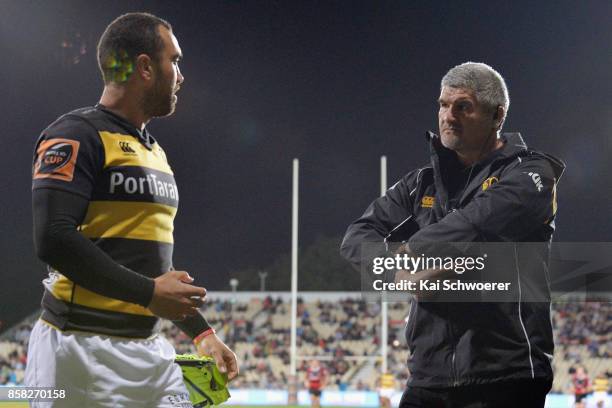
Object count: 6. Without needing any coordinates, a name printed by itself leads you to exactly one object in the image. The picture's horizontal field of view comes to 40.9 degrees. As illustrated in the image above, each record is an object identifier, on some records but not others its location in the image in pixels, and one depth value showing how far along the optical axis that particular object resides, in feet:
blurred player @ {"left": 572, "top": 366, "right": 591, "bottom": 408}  52.80
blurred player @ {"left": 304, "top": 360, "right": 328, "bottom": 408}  53.26
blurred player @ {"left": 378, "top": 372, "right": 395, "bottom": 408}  52.95
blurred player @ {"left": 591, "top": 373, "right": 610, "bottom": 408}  50.44
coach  7.98
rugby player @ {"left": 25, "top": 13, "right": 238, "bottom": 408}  6.54
